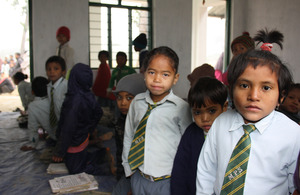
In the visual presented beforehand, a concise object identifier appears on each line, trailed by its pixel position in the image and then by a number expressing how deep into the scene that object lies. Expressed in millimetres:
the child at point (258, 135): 991
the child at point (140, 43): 4354
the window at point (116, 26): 6566
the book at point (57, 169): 2725
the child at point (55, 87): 3209
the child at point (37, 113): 3310
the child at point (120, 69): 4762
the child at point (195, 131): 1404
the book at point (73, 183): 2305
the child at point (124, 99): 2049
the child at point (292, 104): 2312
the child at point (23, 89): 5367
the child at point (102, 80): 5473
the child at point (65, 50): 5023
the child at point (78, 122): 2570
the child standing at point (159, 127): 1580
